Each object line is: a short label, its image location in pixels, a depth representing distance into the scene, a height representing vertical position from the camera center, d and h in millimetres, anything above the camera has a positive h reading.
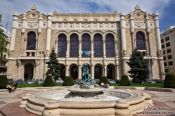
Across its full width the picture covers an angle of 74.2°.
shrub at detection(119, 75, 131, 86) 18990 -2041
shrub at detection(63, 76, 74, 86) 19130 -2101
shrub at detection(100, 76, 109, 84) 19920 -1921
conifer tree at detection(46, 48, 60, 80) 26340 +553
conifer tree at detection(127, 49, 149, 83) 23470 -117
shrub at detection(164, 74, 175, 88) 15263 -1701
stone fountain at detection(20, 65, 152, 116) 4615 -1589
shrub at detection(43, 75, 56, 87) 18836 -2034
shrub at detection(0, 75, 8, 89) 16114 -1554
